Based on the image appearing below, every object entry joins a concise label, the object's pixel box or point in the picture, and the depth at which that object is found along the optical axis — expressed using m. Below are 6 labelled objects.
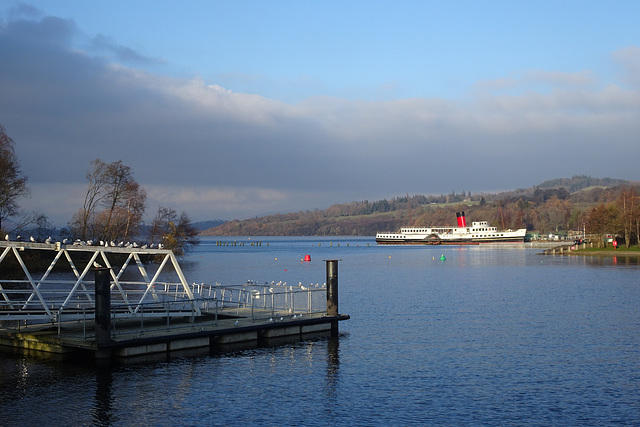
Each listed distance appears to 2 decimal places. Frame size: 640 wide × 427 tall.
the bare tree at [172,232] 110.39
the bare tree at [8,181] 63.94
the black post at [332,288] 35.28
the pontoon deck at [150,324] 26.48
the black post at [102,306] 25.38
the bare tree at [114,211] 90.38
